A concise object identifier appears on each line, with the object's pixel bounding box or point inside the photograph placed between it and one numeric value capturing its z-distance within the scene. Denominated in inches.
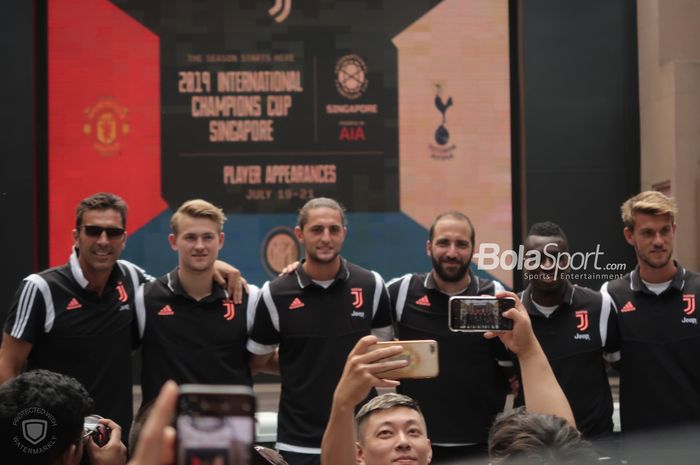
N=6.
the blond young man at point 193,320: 186.2
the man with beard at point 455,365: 185.9
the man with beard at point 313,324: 189.0
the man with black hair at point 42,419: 91.4
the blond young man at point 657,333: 180.9
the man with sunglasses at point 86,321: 181.9
